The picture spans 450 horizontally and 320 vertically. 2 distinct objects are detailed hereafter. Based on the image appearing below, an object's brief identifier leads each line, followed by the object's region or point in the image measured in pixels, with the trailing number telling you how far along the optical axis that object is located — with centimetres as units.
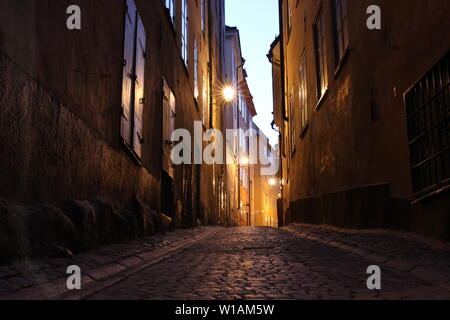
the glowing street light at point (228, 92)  2075
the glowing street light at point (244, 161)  3807
